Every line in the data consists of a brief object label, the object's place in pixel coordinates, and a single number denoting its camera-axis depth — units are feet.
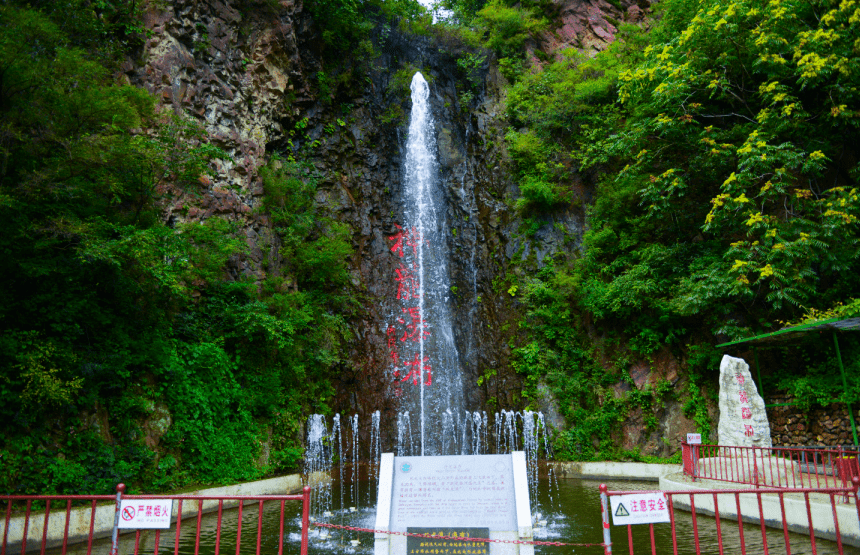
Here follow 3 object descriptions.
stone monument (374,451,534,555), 12.60
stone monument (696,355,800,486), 27.02
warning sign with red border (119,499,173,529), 11.64
